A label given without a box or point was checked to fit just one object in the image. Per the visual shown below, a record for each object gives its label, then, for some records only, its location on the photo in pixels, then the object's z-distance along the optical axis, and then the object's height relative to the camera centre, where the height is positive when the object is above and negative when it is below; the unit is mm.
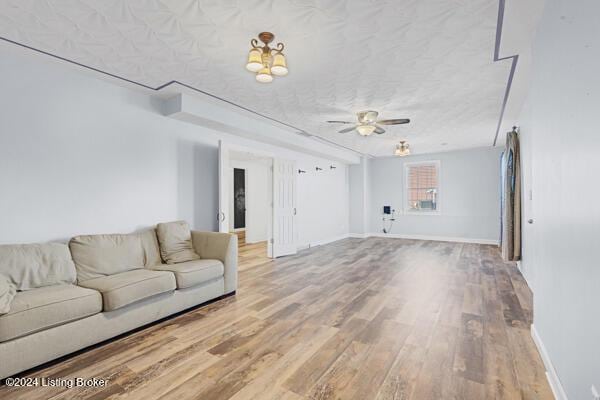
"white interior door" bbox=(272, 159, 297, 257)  5980 -207
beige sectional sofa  2070 -809
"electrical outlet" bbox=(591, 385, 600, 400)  1214 -845
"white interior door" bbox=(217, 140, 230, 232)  4492 +184
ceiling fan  4434 +1181
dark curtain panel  4387 -55
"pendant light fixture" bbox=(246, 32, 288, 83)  2350 +1163
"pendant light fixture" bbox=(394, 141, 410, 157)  6617 +1151
